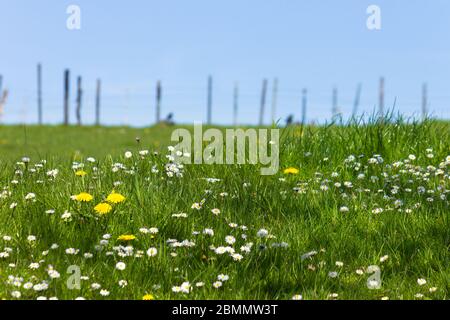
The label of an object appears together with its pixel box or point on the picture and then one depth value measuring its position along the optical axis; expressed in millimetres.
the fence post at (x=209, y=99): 50312
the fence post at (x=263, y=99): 49750
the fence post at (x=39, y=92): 48969
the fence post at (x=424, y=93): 54044
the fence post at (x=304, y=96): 50500
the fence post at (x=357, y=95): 48625
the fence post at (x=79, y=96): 48256
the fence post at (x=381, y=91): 52281
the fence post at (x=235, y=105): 49175
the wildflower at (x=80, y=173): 6838
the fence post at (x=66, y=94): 47562
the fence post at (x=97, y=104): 50125
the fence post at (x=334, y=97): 53469
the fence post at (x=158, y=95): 51034
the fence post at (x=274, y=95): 50100
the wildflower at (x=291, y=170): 7529
